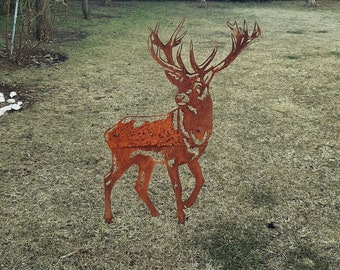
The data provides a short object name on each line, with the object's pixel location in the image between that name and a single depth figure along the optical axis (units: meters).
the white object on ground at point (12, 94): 4.61
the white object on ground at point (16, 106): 4.32
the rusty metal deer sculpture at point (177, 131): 2.23
